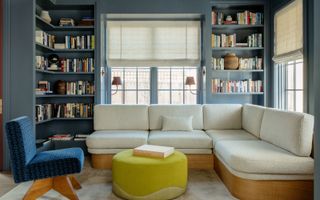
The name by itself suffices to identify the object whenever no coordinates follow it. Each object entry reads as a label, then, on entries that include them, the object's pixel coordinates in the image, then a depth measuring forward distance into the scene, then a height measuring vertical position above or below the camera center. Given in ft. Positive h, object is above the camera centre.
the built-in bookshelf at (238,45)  16.70 +2.98
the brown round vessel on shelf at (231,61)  16.67 +2.00
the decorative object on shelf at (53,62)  16.18 +1.94
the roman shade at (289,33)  13.06 +3.11
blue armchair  8.78 -2.13
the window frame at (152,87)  17.72 +0.56
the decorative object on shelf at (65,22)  16.53 +4.28
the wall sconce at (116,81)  16.46 +0.86
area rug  9.66 -3.38
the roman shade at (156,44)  17.30 +3.14
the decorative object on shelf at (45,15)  15.61 +4.43
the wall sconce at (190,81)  16.56 +0.86
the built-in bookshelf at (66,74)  15.94 +1.32
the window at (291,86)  13.75 +0.48
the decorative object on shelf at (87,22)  16.55 +4.28
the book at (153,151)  9.92 -1.96
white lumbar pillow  14.61 -1.43
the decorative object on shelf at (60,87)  16.44 +0.52
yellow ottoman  9.18 -2.66
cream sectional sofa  9.11 -1.88
